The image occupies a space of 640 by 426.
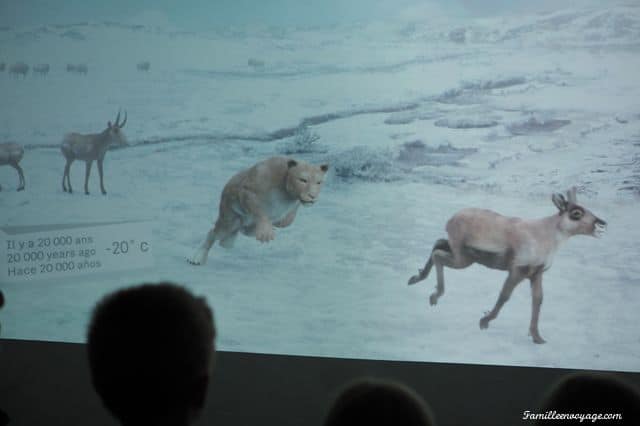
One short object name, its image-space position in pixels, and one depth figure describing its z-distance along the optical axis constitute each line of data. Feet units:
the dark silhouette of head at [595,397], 8.06
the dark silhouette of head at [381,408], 7.72
